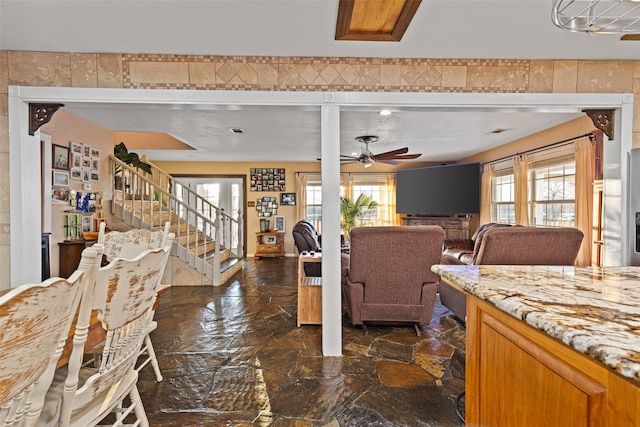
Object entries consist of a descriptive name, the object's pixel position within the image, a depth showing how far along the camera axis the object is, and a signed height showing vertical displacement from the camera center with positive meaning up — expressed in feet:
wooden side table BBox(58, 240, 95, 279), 11.25 -1.64
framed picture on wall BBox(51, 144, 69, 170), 11.40 +2.06
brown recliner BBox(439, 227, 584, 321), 8.39 -1.01
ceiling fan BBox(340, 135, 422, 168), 14.67 +2.71
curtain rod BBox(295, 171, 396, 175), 24.83 +2.98
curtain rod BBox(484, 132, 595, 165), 12.02 +2.92
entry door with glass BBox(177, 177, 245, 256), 24.50 +1.50
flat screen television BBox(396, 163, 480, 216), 19.83 +1.36
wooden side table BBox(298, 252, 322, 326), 9.88 -2.91
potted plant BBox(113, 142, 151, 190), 15.43 +2.65
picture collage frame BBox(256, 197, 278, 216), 24.50 +0.44
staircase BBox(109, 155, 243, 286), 14.89 -0.66
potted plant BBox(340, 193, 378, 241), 23.50 +0.01
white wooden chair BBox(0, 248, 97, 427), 2.22 -1.01
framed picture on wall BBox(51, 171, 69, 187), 11.34 +1.23
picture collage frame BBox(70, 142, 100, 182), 12.39 +2.06
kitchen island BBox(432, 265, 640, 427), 1.85 -1.04
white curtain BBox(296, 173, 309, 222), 24.40 +1.29
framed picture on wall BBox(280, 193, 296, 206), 24.61 +1.07
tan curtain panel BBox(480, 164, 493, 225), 19.39 +0.94
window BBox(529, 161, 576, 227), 13.75 +0.67
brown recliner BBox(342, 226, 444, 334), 9.02 -1.94
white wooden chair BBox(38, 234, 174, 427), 3.32 -1.62
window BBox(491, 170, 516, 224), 17.63 +0.64
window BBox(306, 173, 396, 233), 24.73 +1.31
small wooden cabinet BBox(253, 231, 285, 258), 23.61 -2.64
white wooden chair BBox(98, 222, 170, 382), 7.05 -0.76
